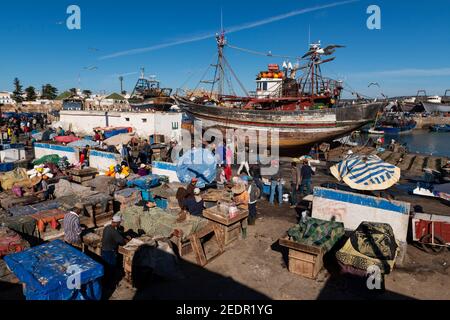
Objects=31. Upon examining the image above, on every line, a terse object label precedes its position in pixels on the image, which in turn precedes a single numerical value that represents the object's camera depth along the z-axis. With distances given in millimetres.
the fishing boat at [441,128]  65769
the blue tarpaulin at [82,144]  18533
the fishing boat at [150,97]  44594
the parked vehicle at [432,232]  7648
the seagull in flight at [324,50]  28688
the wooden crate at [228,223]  8055
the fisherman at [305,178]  12148
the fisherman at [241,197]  9516
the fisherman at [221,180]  12680
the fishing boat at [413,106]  86875
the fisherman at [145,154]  18203
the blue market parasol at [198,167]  12289
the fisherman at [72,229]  7307
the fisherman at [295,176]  12227
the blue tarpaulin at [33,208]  9312
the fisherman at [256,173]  12145
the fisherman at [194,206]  8906
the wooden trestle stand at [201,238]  7297
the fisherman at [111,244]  6711
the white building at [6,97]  93856
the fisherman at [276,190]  11719
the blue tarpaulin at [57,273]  4855
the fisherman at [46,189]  11875
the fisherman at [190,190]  9133
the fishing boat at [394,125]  58156
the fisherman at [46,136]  26372
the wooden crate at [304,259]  6551
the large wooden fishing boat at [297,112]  24688
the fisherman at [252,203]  9570
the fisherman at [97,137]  22747
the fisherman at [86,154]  16864
